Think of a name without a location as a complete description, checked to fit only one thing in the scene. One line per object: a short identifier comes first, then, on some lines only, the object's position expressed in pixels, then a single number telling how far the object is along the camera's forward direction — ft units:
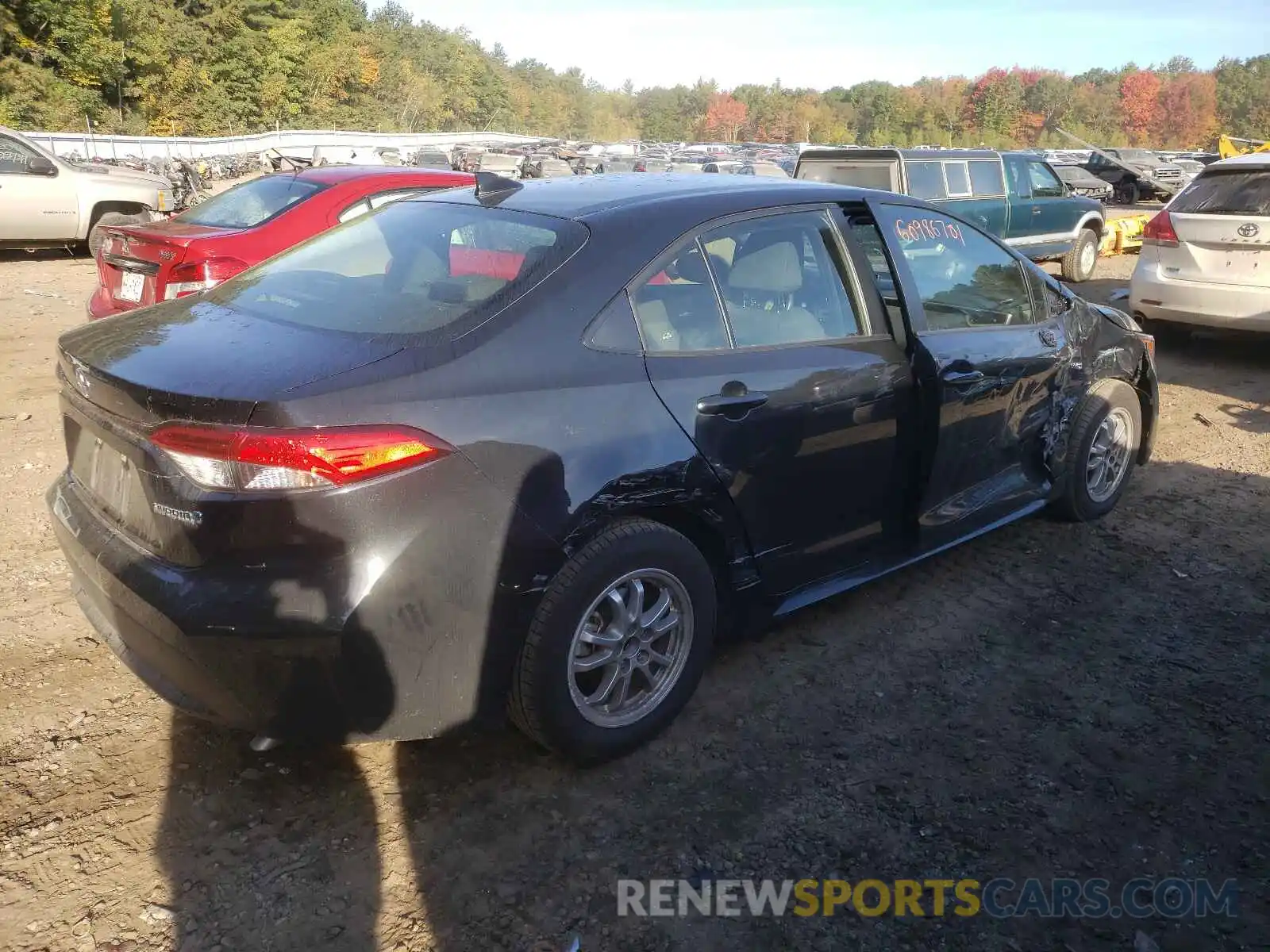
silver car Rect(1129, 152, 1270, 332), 25.04
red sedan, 20.79
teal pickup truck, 36.99
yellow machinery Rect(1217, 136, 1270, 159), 54.79
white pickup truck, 41.88
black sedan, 7.78
